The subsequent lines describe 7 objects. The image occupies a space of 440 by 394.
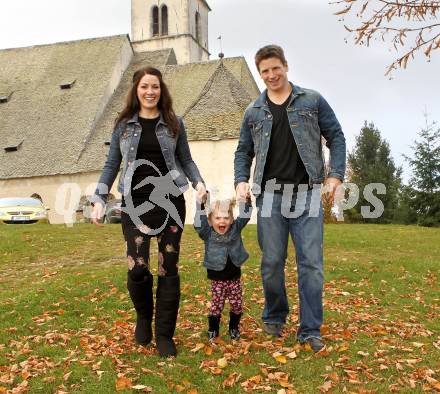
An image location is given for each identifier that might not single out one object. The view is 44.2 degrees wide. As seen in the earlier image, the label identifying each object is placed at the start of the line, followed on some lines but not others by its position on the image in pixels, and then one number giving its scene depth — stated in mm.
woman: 4844
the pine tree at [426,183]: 30766
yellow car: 24125
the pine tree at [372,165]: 40312
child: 5195
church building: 27391
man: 4973
